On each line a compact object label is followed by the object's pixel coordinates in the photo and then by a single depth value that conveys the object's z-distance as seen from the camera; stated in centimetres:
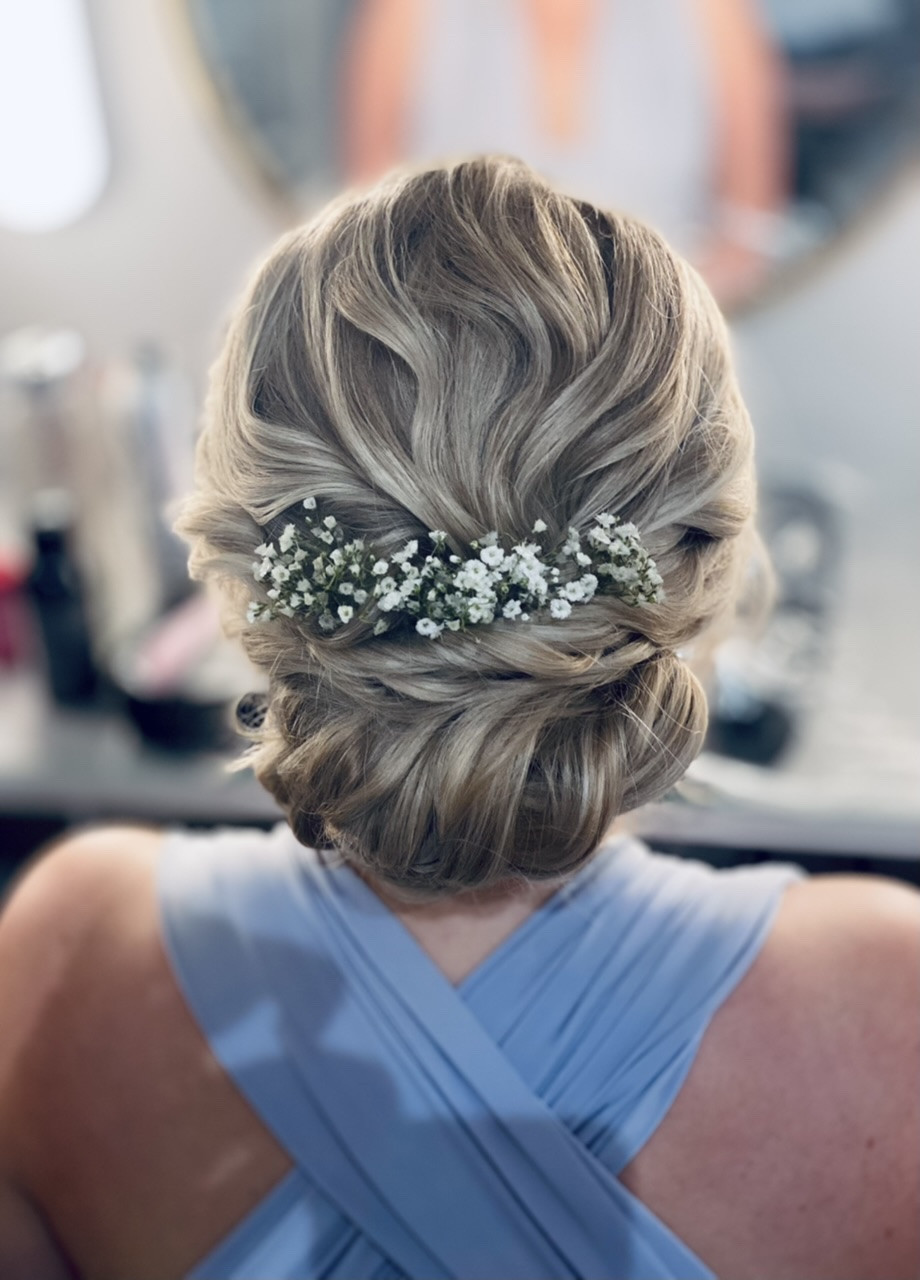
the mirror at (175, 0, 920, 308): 111
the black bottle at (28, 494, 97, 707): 106
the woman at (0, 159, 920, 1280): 45
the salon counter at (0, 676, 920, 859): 90
